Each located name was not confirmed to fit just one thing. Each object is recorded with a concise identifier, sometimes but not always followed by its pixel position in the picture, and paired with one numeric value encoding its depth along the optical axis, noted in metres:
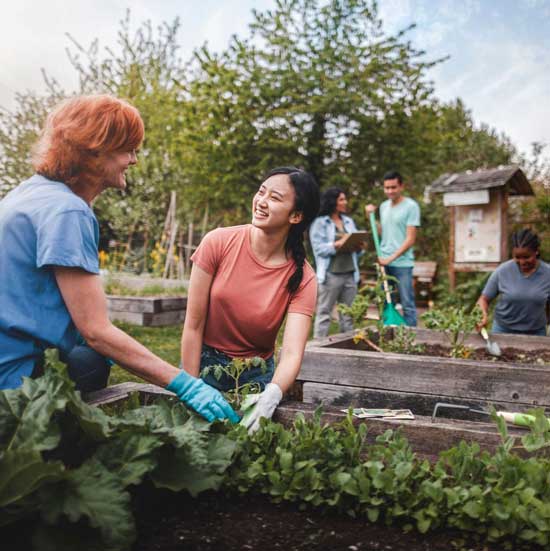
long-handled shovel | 5.20
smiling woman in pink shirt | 2.39
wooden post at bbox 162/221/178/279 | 9.84
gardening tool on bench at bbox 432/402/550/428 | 1.62
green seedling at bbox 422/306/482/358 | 3.75
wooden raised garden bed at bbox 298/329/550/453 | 2.75
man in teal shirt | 5.55
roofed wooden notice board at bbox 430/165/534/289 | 7.42
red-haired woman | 1.63
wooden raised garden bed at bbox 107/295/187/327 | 6.97
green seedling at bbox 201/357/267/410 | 1.89
